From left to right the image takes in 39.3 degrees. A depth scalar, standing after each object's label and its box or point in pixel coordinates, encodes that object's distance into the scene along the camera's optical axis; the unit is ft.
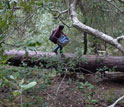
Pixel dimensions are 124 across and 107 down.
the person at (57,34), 17.16
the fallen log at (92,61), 18.75
